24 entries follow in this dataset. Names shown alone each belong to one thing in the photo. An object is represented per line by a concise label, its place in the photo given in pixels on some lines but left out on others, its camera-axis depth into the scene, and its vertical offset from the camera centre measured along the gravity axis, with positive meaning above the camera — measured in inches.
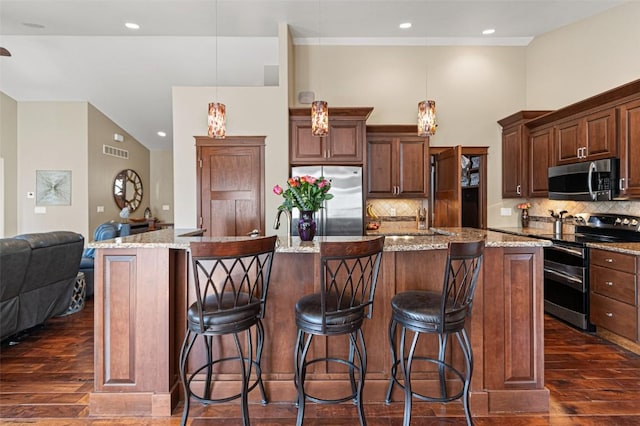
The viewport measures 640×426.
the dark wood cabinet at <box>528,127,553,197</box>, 163.8 +26.4
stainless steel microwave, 129.1 +12.8
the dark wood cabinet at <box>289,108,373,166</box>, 166.6 +36.7
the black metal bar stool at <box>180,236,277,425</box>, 62.7 -21.4
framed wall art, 249.8 +19.3
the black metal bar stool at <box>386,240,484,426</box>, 66.4 -22.2
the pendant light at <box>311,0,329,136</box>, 111.0 +32.7
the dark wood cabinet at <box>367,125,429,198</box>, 182.1 +26.2
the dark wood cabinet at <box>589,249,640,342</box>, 108.2 -29.5
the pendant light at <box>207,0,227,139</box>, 117.8 +34.0
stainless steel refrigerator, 160.7 +5.0
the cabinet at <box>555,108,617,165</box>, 130.3 +32.1
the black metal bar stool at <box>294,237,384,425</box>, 63.2 -21.7
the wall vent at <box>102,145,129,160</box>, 272.6 +53.6
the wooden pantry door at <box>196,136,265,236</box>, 164.4 +15.2
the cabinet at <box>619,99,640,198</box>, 120.3 +23.3
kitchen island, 78.8 -28.0
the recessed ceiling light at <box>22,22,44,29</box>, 173.8 +102.8
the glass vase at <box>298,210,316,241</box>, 89.6 -4.2
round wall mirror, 289.1 +21.1
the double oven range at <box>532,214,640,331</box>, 126.0 -22.3
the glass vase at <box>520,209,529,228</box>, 190.4 -4.6
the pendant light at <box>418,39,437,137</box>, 114.3 +33.3
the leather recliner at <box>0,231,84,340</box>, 105.1 -23.7
